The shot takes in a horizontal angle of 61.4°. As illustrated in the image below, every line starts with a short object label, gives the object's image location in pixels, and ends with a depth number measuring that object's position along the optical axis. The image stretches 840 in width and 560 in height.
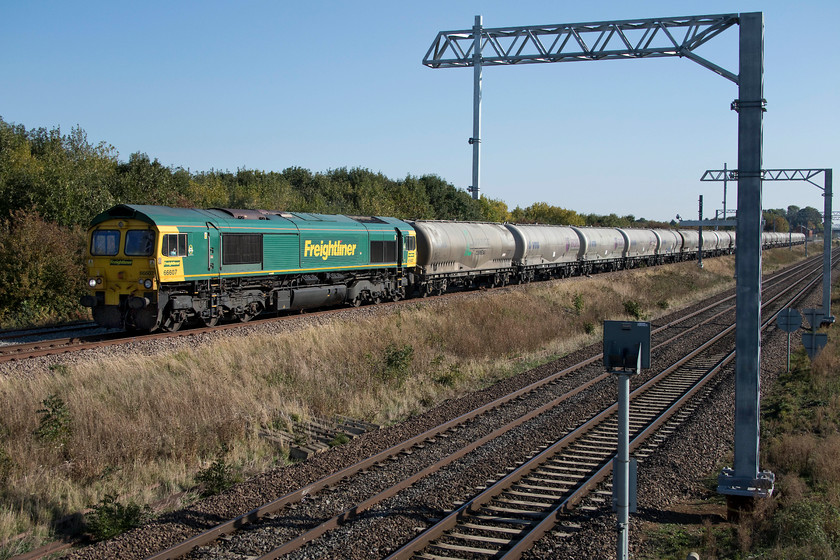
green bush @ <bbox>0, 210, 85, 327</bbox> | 21.02
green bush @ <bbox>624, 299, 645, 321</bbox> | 30.13
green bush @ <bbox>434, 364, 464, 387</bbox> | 16.34
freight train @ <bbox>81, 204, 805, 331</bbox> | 17.89
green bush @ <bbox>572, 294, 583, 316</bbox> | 29.19
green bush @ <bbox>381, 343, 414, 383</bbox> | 16.03
